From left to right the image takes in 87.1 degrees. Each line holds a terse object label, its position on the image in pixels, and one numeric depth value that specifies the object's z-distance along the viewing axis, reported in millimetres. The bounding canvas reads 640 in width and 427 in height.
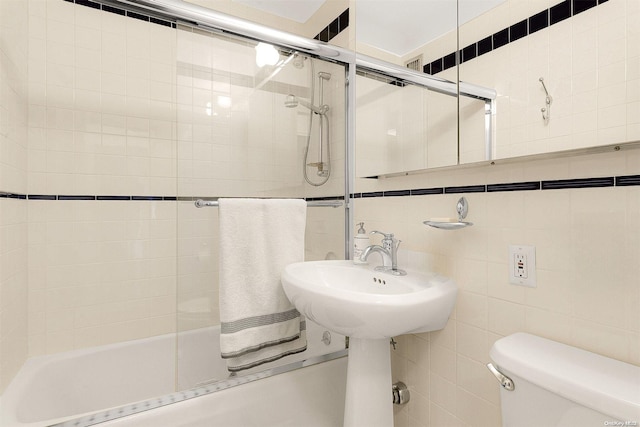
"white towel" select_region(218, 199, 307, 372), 1228
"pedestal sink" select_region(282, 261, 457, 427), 907
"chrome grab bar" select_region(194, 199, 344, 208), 1240
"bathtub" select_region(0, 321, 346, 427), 1179
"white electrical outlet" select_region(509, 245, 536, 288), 940
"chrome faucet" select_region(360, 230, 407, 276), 1281
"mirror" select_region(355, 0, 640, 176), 750
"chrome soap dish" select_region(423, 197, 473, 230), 1039
